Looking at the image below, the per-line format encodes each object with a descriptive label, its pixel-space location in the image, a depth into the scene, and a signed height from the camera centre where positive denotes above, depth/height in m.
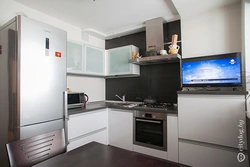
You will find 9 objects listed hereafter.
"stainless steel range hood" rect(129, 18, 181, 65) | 2.46 +0.88
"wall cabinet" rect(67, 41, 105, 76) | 2.46 +0.51
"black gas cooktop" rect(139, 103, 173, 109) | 2.33 -0.37
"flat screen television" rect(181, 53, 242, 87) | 1.79 +0.19
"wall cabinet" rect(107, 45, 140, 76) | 2.78 +0.50
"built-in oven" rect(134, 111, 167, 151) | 2.08 -0.73
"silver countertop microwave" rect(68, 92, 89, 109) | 2.26 -0.26
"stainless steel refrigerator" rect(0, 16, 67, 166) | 1.46 +0.06
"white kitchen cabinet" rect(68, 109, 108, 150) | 2.05 -0.71
